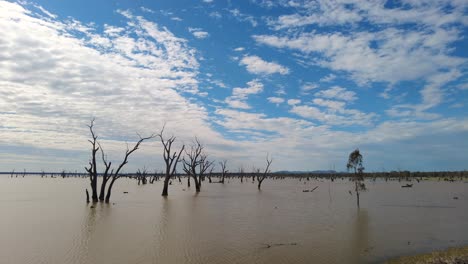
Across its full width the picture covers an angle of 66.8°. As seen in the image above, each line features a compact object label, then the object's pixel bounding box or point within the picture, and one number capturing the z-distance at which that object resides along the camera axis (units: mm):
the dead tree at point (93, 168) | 29203
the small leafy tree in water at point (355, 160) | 28016
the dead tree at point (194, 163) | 47538
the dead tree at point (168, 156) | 38188
